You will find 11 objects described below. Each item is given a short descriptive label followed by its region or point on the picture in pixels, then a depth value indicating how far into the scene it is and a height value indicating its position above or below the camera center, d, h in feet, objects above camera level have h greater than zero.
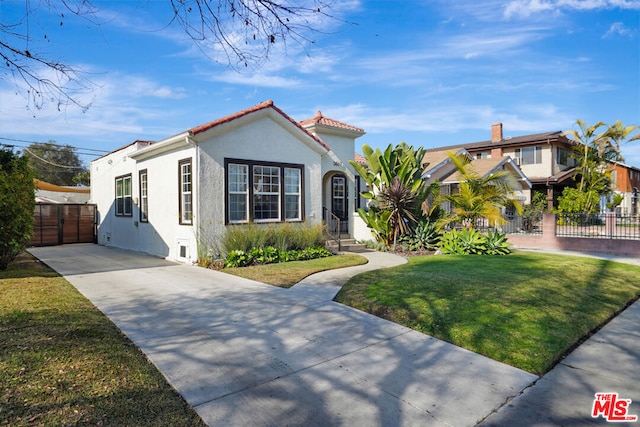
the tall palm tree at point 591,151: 82.28 +12.55
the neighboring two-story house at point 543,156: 88.74 +12.74
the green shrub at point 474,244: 43.96 -3.98
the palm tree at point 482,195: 46.81 +1.73
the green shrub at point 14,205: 31.07 +0.67
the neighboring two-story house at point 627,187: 106.63 +6.13
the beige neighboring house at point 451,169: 66.13 +7.34
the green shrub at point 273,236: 38.19 -2.64
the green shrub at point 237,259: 36.37 -4.52
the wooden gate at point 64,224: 59.00 -1.85
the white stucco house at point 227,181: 38.40 +3.45
